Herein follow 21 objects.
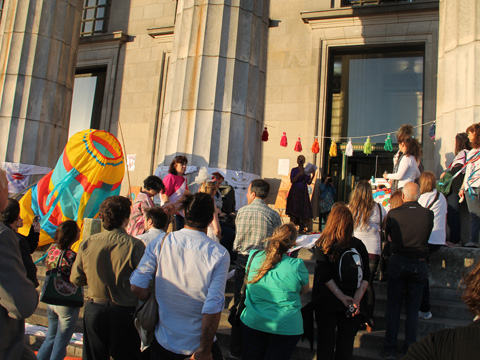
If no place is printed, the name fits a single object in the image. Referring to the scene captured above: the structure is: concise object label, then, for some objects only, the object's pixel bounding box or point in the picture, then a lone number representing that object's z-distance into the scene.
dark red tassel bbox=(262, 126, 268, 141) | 11.25
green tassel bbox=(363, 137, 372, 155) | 11.65
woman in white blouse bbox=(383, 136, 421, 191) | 6.45
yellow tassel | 11.95
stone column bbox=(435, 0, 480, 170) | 7.05
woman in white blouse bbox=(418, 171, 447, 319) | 5.58
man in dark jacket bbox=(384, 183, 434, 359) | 4.64
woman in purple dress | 9.73
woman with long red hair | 4.01
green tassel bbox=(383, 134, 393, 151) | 11.36
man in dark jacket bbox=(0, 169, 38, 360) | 2.40
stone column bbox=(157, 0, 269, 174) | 7.80
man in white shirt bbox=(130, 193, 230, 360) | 3.03
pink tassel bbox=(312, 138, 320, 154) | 11.93
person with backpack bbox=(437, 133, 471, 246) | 6.41
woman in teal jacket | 3.69
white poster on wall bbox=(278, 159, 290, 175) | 12.50
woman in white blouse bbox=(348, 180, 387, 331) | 5.05
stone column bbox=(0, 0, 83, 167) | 10.48
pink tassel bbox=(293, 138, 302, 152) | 11.84
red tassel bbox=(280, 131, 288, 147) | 11.87
